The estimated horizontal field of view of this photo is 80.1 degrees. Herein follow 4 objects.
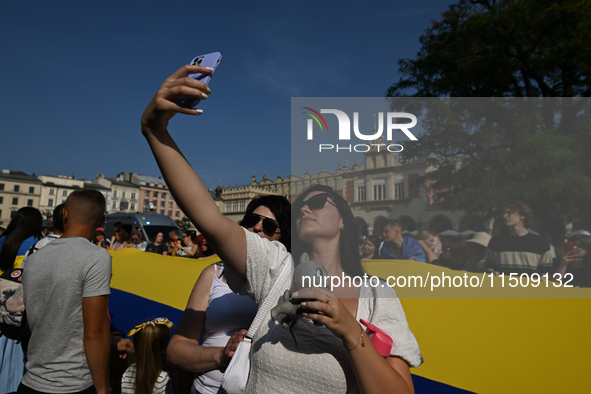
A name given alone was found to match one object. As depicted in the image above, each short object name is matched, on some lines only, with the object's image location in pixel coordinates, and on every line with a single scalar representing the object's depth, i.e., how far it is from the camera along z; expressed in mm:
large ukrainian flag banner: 1527
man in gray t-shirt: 1938
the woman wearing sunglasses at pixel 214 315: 1693
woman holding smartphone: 956
